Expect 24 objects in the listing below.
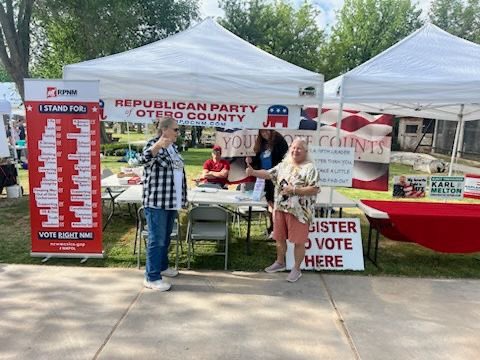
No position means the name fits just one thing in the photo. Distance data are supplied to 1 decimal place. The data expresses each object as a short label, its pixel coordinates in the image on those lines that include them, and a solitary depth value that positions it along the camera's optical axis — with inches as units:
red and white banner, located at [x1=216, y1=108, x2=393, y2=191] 265.1
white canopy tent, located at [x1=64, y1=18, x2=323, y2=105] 186.2
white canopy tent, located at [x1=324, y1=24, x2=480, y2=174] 183.2
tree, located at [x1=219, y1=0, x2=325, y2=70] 1059.9
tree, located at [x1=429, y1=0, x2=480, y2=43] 1326.3
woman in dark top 212.4
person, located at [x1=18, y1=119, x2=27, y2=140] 709.8
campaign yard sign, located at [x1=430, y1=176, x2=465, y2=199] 249.4
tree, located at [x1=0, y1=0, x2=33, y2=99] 596.4
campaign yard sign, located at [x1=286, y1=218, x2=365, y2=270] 190.7
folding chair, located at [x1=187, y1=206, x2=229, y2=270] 183.0
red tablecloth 191.2
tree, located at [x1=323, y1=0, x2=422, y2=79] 1163.3
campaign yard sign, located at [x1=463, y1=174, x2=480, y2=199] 277.6
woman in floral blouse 165.8
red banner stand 175.9
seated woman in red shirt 261.3
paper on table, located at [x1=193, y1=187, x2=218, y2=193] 219.0
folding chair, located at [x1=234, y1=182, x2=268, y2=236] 234.7
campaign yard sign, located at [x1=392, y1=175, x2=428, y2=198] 265.6
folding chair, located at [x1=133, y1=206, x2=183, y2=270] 175.6
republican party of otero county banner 193.8
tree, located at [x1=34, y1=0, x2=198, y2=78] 631.2
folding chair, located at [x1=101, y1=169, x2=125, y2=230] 255.9
